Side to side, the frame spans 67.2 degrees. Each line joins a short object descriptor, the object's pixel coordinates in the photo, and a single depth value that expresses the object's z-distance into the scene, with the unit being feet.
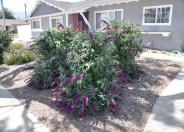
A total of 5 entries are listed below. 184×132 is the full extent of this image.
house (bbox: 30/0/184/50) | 26.29
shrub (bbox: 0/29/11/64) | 22.01
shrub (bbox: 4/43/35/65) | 20.21
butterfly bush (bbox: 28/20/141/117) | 8.93
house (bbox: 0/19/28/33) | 119.15
